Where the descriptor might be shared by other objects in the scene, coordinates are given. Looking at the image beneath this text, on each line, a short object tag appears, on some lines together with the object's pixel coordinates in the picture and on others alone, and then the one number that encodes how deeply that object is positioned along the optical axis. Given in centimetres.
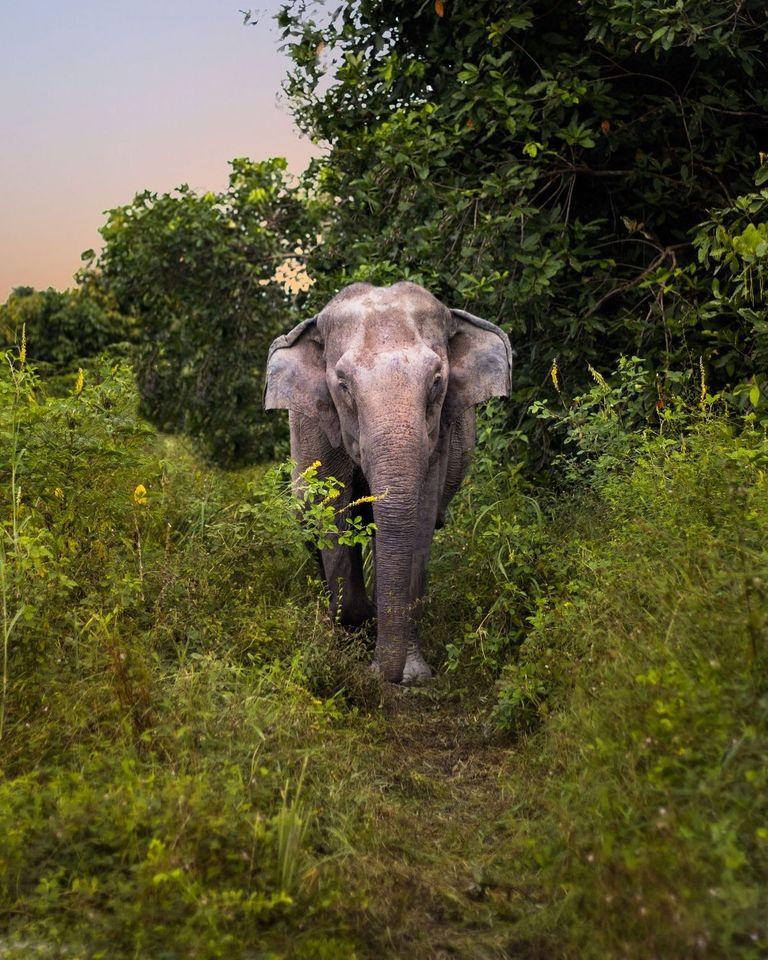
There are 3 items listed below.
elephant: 722
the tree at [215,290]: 1717
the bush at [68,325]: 2309
